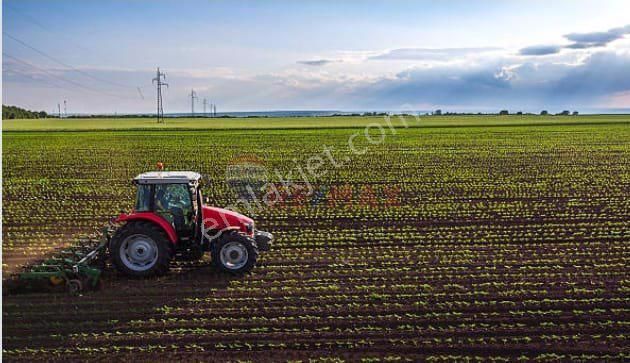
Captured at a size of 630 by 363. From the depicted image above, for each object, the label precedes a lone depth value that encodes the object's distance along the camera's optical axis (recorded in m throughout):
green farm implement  9.30
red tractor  9.78
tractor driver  9.94
